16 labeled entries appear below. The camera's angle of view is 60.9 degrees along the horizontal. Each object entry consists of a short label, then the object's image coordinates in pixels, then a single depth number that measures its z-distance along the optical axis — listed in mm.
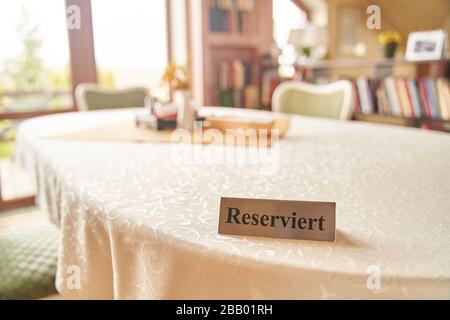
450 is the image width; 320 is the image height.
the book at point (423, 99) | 2506
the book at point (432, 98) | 2463
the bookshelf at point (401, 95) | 2461
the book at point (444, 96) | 2398
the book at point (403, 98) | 2605
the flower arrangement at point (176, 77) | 1473
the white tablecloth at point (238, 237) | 513
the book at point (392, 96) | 2670
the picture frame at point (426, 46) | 2434
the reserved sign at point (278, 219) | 585
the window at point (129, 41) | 3191
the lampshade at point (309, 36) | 3676
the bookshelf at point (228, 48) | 3553
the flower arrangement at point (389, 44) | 2761
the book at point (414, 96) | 2551
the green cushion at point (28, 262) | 1023
